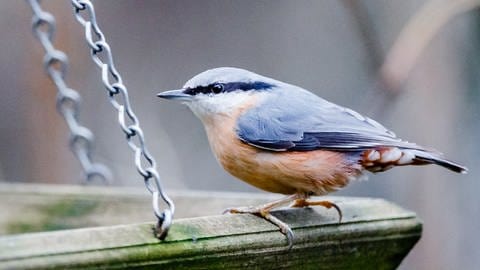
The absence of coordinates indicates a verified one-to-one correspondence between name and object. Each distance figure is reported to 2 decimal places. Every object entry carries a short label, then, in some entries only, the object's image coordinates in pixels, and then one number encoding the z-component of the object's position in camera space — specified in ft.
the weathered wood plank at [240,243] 9.74
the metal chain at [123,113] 10.83
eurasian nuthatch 14.66
